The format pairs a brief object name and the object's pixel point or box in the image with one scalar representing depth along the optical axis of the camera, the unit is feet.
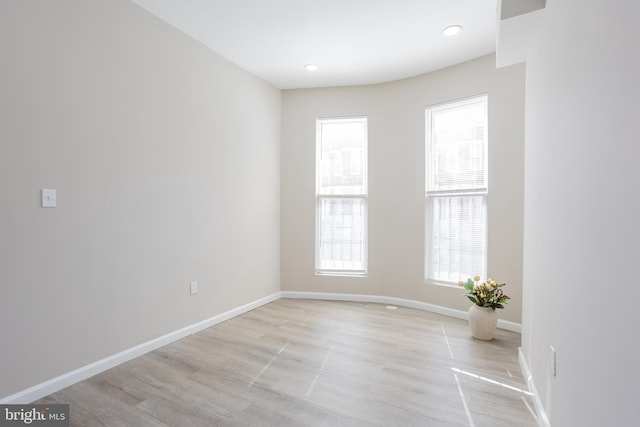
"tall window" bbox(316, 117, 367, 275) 15.12
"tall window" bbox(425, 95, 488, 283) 12.29
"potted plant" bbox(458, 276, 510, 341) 10.21
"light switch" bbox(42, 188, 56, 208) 7.21
